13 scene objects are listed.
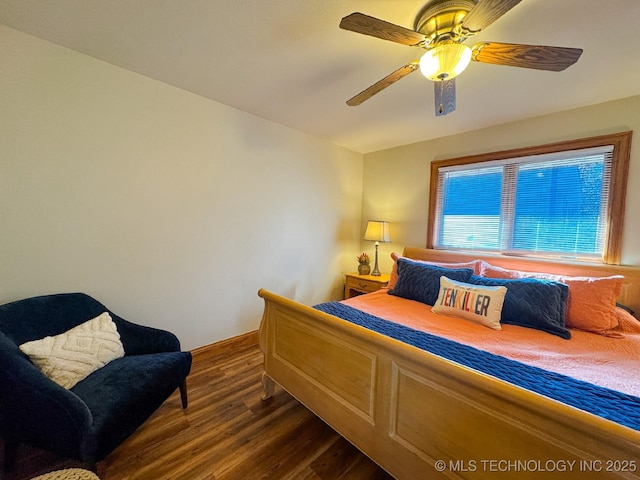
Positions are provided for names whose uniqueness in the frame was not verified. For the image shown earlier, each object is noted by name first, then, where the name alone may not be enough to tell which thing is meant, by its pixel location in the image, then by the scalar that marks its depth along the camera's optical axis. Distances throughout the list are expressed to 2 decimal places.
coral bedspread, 1.26
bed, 0.75
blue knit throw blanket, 0.98
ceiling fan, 1.18
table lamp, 3.45
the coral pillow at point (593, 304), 1.74
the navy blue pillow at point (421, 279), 2.22
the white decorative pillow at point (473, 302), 1.82
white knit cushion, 1.33
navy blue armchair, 1.14
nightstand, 3.21
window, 2.22
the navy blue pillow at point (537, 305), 1.75
